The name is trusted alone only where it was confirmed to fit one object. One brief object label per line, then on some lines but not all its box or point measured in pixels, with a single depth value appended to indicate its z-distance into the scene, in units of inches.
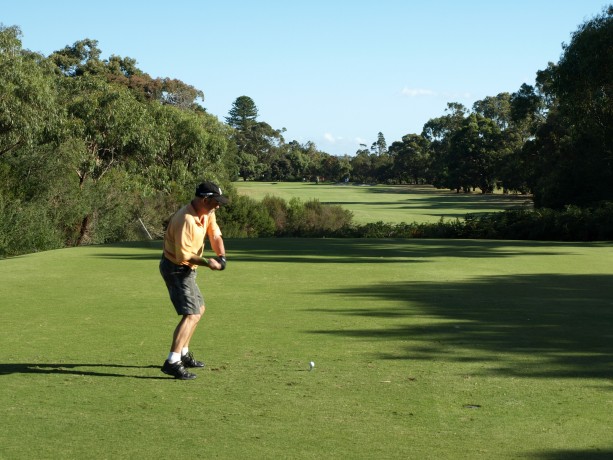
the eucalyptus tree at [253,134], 6422.2
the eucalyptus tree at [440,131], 5900.6
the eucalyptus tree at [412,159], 6309.1
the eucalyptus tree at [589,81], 1240.2
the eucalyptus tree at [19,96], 1344.7
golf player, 349.4
